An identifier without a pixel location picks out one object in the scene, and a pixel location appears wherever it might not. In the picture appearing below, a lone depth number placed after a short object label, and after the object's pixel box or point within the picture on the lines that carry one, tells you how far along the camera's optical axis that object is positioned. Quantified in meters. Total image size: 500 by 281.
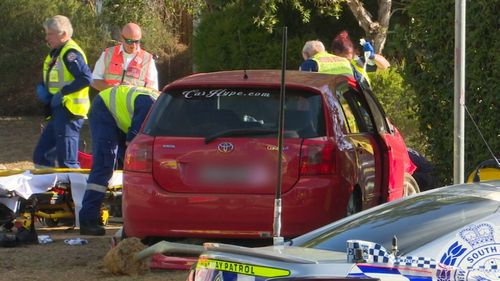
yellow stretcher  19.09
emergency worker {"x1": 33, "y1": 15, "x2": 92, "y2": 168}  21.87
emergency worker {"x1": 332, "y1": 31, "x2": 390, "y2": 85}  22.85
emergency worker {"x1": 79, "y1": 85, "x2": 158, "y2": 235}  18.92
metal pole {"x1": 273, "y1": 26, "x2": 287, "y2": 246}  11.65
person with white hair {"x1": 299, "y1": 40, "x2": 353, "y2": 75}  21.52
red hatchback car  14.96
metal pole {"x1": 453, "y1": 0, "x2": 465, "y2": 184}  15.09
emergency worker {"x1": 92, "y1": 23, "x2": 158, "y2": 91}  21.45
